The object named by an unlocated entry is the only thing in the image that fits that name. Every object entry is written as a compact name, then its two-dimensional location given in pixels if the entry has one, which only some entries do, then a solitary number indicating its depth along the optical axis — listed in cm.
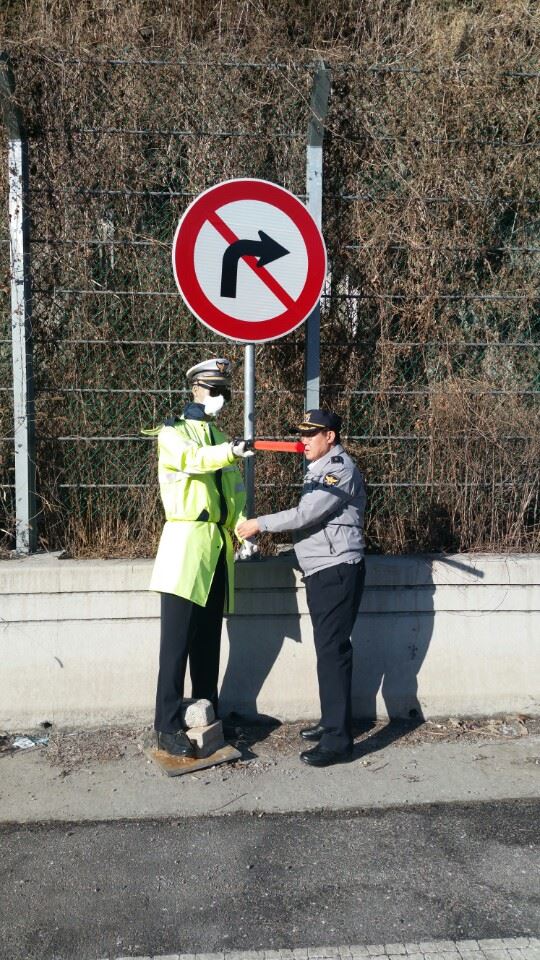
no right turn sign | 510
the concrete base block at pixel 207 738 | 504
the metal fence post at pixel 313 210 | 579
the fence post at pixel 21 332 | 579
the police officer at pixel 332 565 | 508
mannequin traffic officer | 497
